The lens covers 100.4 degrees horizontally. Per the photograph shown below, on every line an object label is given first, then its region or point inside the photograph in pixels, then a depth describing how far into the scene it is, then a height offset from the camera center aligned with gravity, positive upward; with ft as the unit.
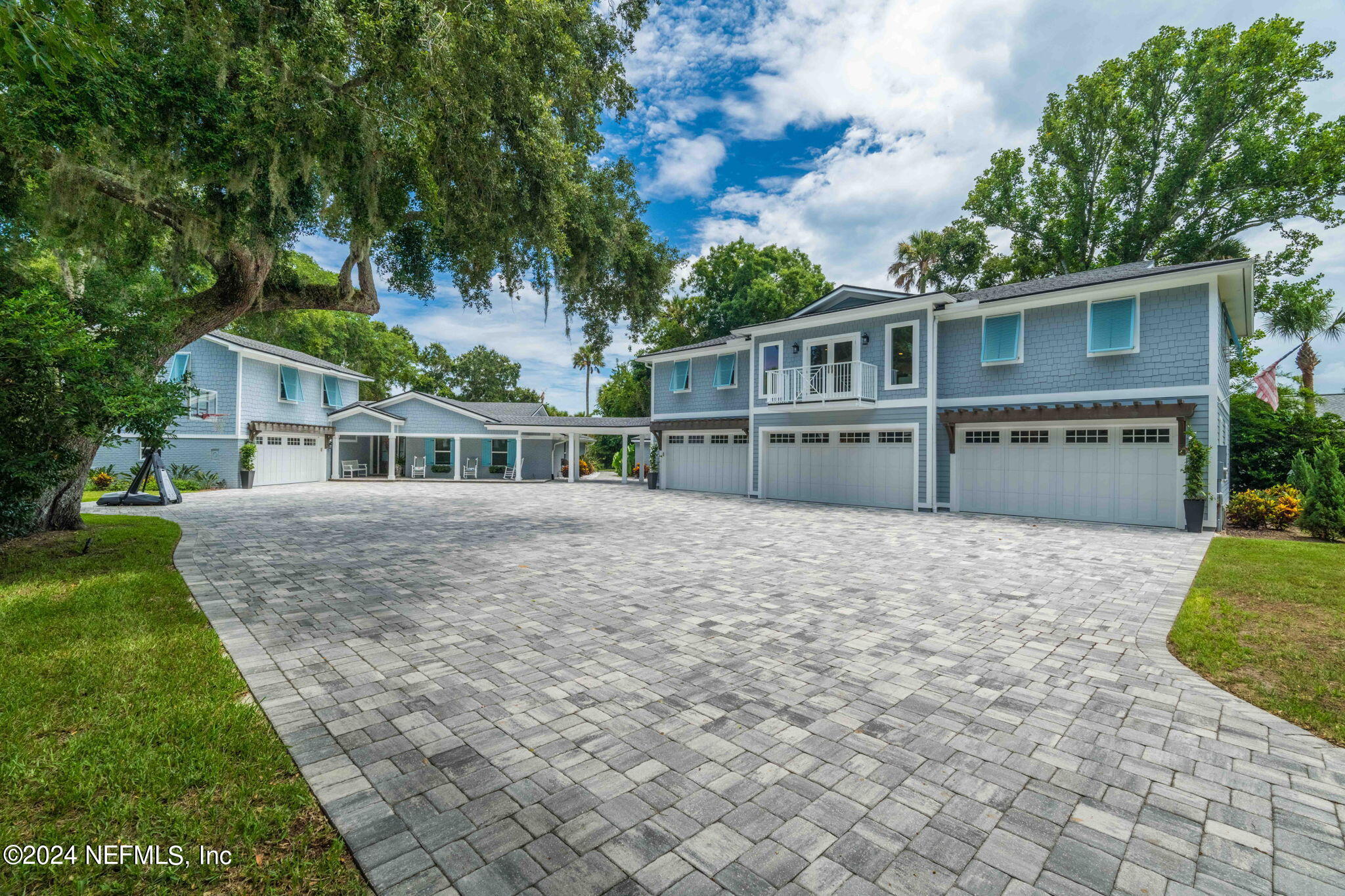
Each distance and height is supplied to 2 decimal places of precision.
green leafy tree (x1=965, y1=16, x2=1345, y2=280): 56.59 +32.74
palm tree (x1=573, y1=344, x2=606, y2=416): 138.41 +20.15
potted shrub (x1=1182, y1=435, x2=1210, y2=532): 33.30 -2.44
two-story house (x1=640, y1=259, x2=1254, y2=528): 35.42 +3.65
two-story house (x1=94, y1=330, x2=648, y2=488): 62.39 +1.76
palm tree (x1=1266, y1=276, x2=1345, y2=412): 57.06 +13.47
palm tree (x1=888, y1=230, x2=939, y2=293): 82.28 +27.35
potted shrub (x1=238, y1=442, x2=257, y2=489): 62.54 -2.57
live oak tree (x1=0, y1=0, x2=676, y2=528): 18.52 +11.47
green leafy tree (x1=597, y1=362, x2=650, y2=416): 113.50 +11.01
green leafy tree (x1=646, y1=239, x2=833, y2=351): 90.38 +25.32
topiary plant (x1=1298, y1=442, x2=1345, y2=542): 29.40 -3.07
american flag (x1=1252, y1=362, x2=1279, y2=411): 41.91 +4.21
